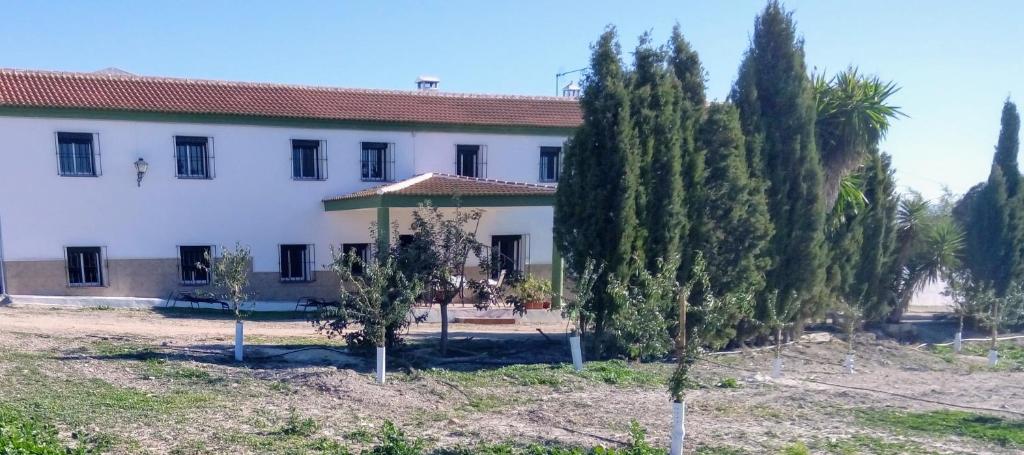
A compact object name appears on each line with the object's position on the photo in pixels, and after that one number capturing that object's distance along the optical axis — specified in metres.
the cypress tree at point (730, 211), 14.88
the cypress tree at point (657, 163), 13.88
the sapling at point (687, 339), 7.76
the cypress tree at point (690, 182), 14.56
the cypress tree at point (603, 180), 13.51
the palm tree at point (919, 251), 21.11
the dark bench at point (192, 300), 19.48
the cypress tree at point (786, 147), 16.19
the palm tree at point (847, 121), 18.30
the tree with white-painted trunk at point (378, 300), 11.52
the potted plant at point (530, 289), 14.55
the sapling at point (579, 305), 12.70
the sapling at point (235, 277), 12.41
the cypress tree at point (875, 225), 19.20
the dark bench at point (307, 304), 18.62
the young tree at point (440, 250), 12.87
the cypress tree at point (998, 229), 21.94
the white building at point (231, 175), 19.03
